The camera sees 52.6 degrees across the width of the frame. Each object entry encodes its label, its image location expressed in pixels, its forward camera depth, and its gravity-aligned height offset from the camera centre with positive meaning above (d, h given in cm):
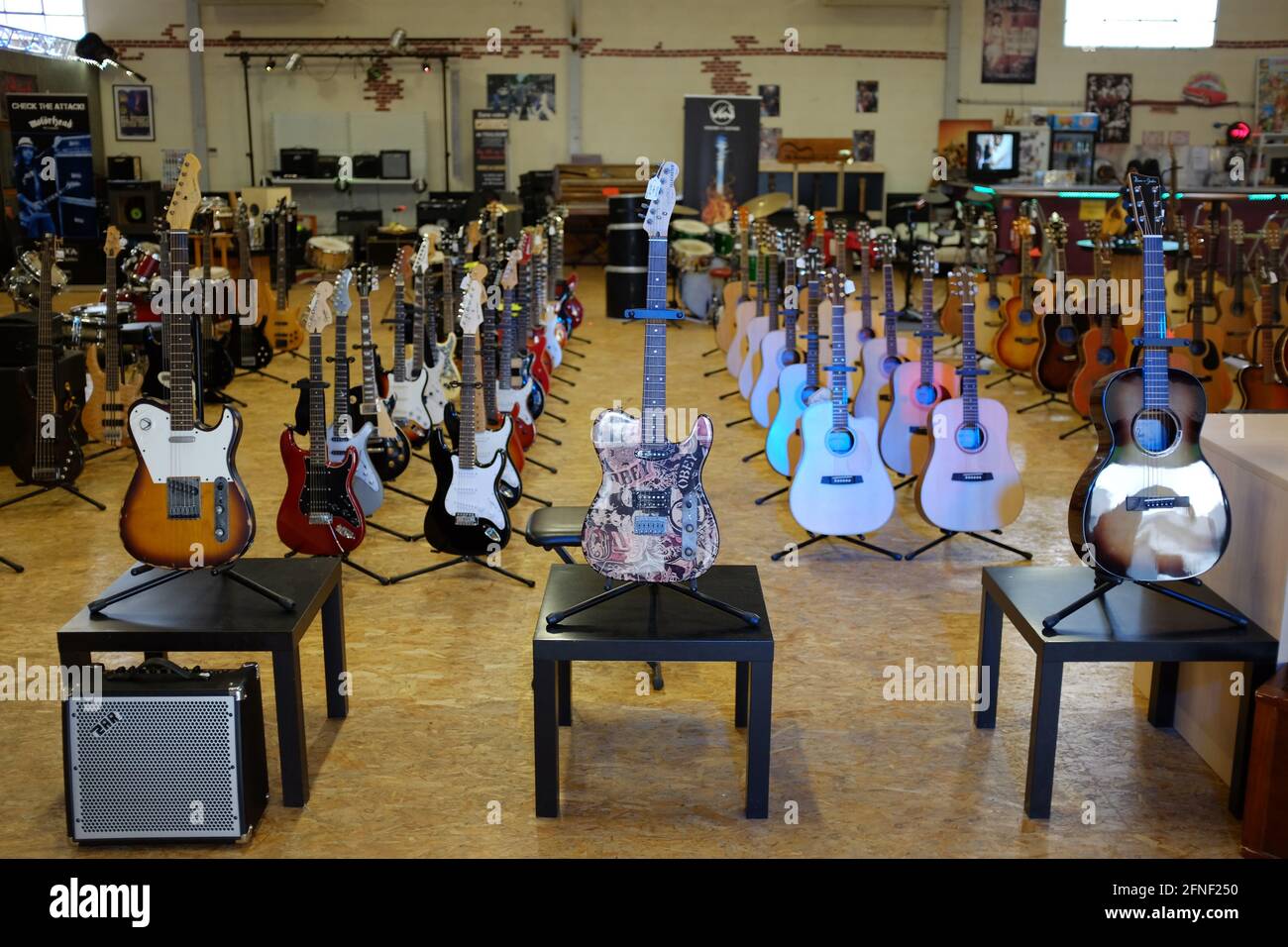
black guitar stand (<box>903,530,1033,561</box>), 514 -137
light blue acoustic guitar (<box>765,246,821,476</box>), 567 -90
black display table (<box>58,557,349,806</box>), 305 -102
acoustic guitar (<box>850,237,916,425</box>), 598 -77
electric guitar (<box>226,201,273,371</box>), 860 -104
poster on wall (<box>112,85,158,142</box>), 1583 +87
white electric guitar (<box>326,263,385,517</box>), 493 -93
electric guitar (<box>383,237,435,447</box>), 618 -93
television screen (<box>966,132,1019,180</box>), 1307 +38
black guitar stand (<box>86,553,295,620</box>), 316 -99
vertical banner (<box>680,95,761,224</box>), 1485 +46
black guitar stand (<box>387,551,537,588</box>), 484 -141
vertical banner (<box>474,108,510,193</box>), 1569 +50
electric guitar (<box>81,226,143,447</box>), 611 -97
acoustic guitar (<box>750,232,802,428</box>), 645 -84
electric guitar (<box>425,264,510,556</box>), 473 -111
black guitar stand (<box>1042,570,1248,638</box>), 309 -98
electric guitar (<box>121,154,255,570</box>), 338 -78
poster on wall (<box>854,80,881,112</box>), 1606 +115
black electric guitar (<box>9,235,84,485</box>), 545 -100
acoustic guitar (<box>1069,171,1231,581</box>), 320 -70
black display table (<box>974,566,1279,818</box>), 303 -101
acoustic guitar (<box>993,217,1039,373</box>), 791 -85
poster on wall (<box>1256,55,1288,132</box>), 1570 +121
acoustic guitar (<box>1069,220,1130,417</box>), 682 -82
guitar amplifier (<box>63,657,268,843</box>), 294 -127
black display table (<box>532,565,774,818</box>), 300 -102
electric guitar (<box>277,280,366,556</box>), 461 -108
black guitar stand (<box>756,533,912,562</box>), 514 -139
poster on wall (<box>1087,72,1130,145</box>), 1588 +110
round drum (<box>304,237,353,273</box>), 1334 -65
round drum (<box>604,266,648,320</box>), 1120 -82
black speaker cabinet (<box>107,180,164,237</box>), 1336 -20
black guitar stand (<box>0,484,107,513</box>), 563 -135
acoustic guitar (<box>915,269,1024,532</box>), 496 -102
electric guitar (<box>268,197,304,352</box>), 897 -92
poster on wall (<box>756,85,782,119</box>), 1605 +109
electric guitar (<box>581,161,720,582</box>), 315 -75
